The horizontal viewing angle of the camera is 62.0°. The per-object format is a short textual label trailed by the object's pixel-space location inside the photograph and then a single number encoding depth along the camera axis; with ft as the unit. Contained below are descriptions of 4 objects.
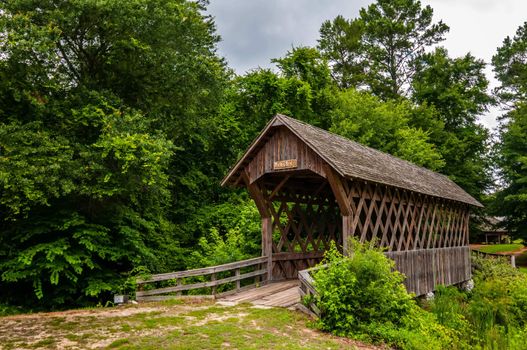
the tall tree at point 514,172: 92.63
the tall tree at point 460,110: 100.78
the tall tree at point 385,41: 122.72
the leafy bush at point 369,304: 26.25
